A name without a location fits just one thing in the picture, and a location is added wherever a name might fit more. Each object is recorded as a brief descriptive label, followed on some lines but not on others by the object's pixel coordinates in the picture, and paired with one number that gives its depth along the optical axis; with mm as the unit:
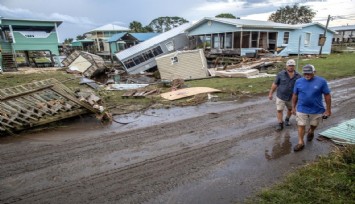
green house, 22436
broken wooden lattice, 6047
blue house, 23859
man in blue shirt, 4406
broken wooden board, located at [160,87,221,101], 9686
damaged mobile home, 22881
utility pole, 27266
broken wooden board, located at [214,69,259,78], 14172
